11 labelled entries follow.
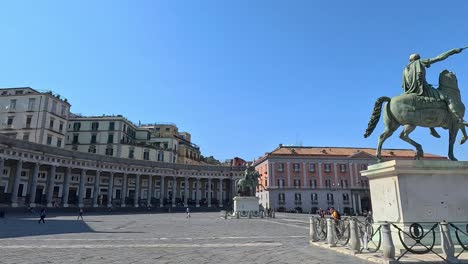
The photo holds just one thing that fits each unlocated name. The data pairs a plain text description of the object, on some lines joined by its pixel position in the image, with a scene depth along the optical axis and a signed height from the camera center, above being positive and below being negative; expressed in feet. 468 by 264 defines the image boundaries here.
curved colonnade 169.68 +17.22
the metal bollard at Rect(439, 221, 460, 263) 25.44 -2.84
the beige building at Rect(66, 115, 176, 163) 249.75 +50.98
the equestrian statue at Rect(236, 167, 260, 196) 143.38 +9.59
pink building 248.52 +18.39
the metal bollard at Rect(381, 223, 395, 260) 25.71 -2.90
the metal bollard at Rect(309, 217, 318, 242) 42.18 -3.22
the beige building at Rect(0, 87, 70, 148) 201.46 +54.51
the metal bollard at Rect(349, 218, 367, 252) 30.86 -2.93
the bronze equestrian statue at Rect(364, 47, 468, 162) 33.19 +9.87
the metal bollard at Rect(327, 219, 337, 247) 36.06 -3.06
